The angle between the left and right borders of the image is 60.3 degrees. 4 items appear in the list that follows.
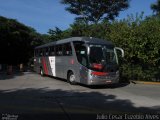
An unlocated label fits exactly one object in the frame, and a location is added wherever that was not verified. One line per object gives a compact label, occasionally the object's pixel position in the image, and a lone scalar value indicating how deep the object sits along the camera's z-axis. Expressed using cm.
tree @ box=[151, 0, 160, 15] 1826
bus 742
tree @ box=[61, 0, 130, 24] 1627
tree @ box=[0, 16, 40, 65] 1953
